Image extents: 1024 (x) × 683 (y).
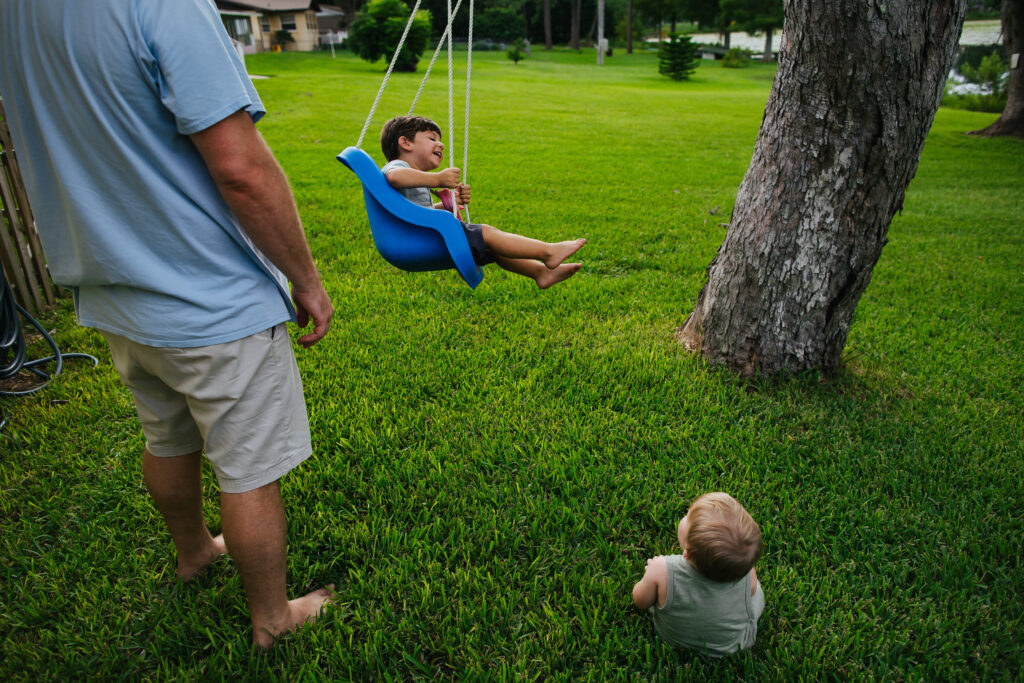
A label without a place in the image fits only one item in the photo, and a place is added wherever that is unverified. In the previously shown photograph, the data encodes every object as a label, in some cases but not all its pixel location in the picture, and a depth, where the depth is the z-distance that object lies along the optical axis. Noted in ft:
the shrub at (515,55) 111.04
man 4.20
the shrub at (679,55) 102.63
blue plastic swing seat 6.54
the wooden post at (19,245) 12.17
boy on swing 7.43
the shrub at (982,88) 71.05
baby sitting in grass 5.71
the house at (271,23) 121.70
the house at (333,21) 152.97
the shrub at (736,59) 135.33
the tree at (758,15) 141.18
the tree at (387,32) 79.10
